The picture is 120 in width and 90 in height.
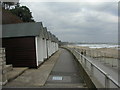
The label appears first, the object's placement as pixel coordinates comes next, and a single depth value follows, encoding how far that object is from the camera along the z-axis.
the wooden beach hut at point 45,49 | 10.24
